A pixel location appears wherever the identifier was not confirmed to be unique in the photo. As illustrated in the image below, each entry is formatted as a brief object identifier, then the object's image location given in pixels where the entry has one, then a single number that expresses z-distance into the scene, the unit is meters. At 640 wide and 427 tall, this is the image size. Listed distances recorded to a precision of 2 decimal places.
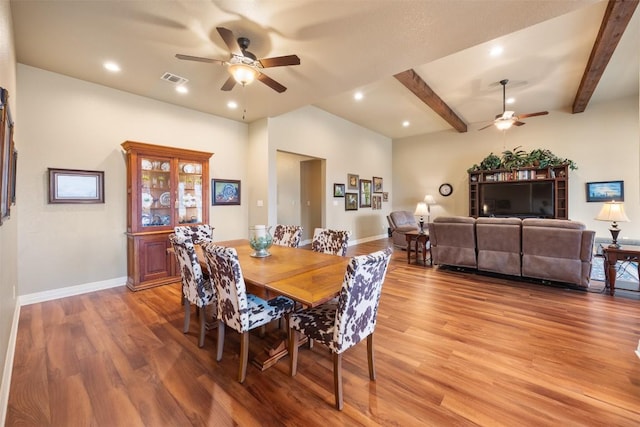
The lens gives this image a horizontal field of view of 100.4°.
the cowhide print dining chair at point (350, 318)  1.53
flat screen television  6.42
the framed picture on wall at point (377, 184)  8.20
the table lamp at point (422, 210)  5.95
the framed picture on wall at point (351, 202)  7.12
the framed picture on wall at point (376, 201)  8.16
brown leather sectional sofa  3.44
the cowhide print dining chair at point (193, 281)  2.20
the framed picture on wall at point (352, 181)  7.17
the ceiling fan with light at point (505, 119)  4.96
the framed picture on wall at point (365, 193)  7.68
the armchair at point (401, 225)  6.54
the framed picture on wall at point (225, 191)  4.97
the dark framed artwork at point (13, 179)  2.16
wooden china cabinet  3.76
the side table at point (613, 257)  3.25
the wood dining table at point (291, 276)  1.63
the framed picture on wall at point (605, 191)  5.96
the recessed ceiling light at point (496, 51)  3.75
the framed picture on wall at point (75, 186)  3.38
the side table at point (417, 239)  5.03
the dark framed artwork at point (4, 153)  1.36
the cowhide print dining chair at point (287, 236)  3.37
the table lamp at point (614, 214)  3.34
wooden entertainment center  6.28
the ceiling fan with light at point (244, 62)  2.43
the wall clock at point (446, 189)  8.05
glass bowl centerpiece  2.51
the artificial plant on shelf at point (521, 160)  6.30
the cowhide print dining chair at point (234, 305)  1.75
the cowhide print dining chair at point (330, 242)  2.87
